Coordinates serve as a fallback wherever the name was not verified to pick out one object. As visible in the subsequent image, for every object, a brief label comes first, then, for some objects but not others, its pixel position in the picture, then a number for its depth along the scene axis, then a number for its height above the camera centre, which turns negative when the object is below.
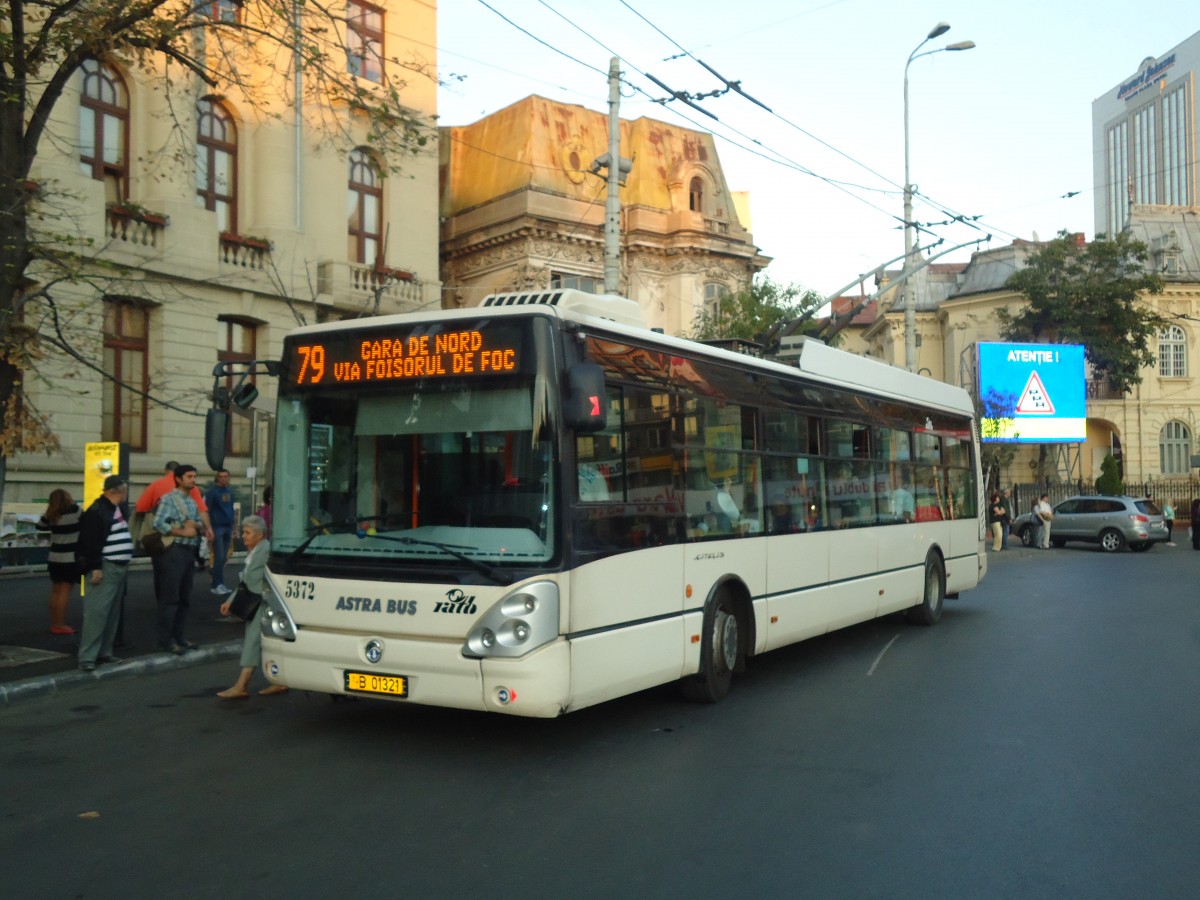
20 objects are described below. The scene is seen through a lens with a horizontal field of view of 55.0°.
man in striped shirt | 10.07 -0.61
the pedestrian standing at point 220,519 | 16.31 -0.38
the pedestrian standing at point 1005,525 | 36.06 -1.30
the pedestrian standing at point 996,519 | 35.09 -1.04
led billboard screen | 45.69 +3.88
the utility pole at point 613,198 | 17.48 +4.52
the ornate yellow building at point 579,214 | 39.31 +9.85
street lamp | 28.50 +6.24
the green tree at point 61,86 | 10.59 +4.03
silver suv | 33.53 -1.14
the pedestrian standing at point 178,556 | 10.82 -0.60
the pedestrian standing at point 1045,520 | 35.03 -1.07
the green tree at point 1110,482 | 49.91 +0.11
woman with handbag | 9.06 -0.84
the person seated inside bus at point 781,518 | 9.86 -0.26
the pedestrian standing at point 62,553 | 12.33 -0.64
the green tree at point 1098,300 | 53.44 +8.63
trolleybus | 6.96 -0.15
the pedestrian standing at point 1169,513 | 43.38 -1.11
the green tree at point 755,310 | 36.44 +5.77
